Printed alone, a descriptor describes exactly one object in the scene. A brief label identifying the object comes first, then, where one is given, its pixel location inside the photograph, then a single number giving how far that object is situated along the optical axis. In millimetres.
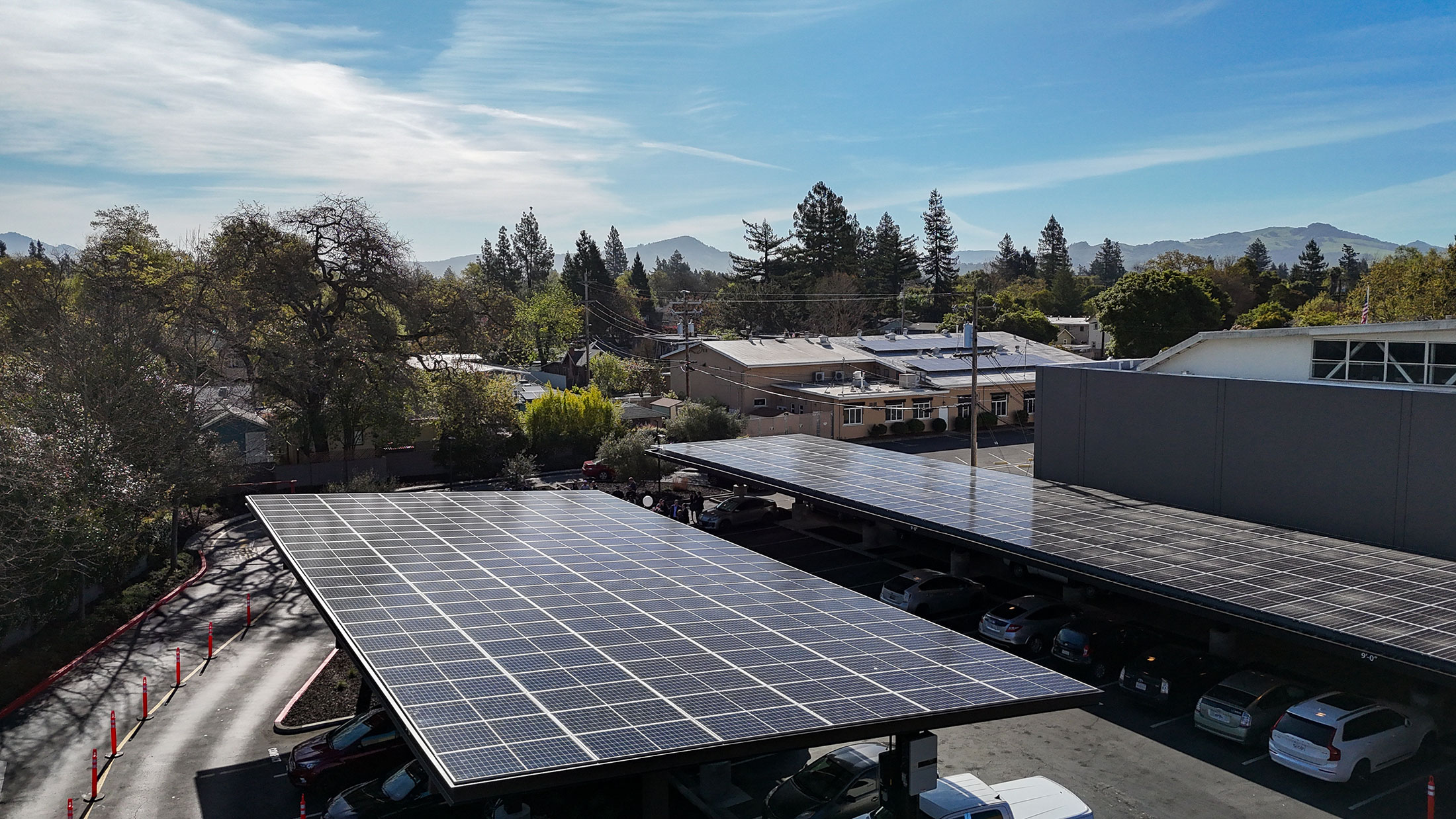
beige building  58094
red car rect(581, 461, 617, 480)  45375
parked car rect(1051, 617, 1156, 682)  20734
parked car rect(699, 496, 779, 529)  35375
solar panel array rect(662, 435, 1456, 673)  15395
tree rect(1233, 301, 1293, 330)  73812
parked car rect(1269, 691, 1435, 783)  15203
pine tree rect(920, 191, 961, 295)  128750
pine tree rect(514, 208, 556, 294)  142875
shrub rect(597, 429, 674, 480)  43719
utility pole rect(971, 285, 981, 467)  35938
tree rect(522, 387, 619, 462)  50688
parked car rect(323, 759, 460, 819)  14344
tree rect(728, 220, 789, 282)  113188
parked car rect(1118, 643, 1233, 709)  18688
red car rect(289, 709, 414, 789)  15773
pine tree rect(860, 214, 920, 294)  120500
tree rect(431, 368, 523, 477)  46375
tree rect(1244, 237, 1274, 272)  177488
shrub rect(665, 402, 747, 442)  49781
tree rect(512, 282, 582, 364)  102250
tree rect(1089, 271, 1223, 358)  70812
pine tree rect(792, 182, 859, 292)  110625
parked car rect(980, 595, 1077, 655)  21953
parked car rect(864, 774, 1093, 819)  13125
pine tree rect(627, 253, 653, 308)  147250
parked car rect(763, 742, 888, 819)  13828
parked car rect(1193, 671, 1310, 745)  16875
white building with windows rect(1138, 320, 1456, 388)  24078
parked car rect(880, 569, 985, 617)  24797
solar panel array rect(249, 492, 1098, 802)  10008
